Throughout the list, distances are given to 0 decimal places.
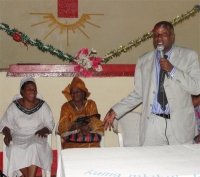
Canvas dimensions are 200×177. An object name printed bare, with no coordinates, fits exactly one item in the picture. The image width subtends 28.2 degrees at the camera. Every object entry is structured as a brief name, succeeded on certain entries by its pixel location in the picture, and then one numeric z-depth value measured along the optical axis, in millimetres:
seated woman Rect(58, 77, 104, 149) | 4875
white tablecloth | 2586
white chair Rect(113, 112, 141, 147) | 4708
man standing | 3598
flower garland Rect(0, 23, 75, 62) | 5680
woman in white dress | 4750
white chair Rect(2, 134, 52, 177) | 4949
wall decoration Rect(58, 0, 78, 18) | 8367
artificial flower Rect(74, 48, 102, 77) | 5355
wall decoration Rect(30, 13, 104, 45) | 8391
